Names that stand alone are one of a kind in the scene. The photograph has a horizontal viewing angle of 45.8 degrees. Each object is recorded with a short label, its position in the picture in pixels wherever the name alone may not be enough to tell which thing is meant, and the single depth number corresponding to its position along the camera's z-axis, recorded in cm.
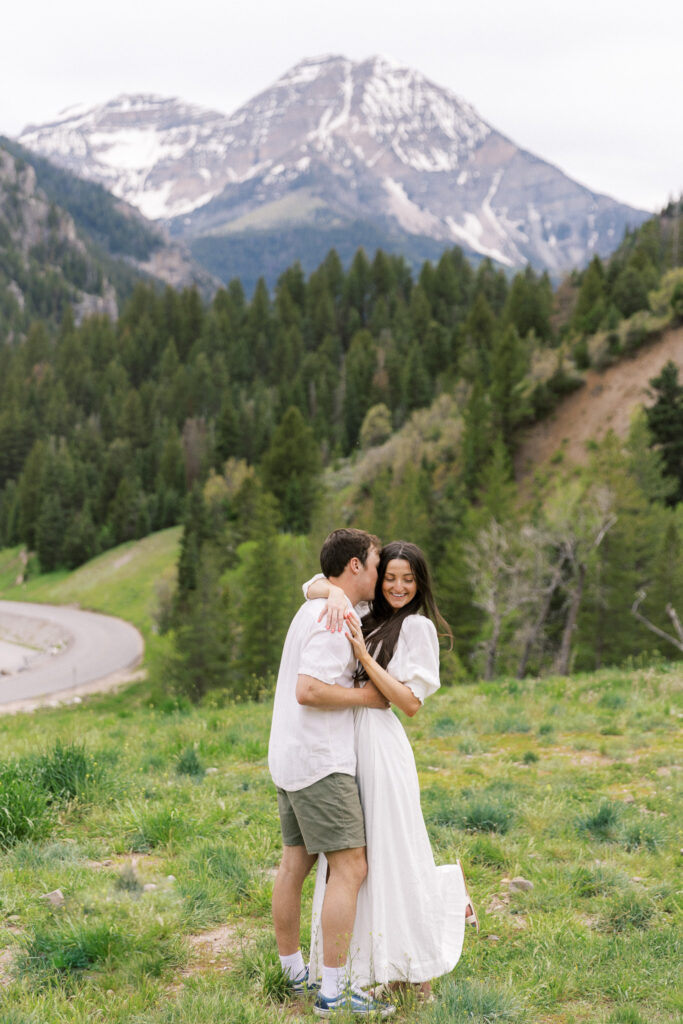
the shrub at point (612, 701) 1270
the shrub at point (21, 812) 650
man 437
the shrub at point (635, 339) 7031
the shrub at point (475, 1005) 422
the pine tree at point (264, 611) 4484
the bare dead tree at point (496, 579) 3888
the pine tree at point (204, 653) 4484
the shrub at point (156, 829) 677
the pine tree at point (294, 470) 7744
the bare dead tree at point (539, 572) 3819
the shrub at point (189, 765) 891
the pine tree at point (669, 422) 5791
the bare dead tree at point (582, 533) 3778
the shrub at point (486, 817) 727
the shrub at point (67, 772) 731
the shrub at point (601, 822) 716
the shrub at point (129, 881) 570
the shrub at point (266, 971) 462
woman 446
